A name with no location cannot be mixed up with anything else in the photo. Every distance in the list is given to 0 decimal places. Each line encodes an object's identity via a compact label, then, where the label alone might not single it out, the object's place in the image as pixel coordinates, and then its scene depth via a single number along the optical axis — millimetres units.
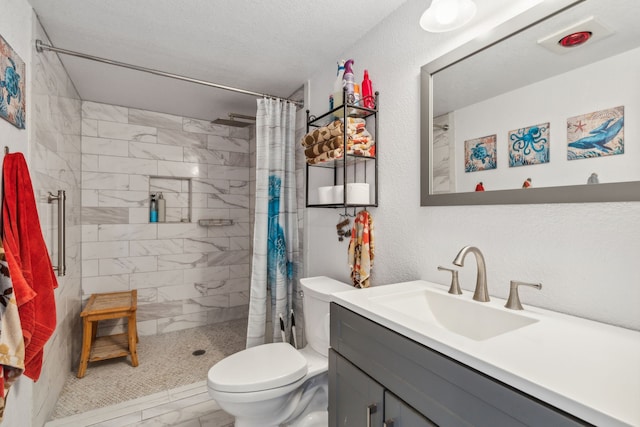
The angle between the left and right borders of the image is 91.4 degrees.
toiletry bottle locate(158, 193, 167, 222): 3277
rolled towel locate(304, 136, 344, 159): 1660
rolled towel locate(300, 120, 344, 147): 1675
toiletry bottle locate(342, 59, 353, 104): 1675
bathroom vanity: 573
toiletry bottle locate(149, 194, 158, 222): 3232
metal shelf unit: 1646
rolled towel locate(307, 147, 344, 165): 1665
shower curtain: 2309
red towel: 1181
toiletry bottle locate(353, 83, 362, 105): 1692
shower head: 3354
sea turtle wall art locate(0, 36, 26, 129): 1216
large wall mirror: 849
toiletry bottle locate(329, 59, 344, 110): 1732
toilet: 1461
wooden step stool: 2365
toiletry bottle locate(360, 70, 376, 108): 1693
